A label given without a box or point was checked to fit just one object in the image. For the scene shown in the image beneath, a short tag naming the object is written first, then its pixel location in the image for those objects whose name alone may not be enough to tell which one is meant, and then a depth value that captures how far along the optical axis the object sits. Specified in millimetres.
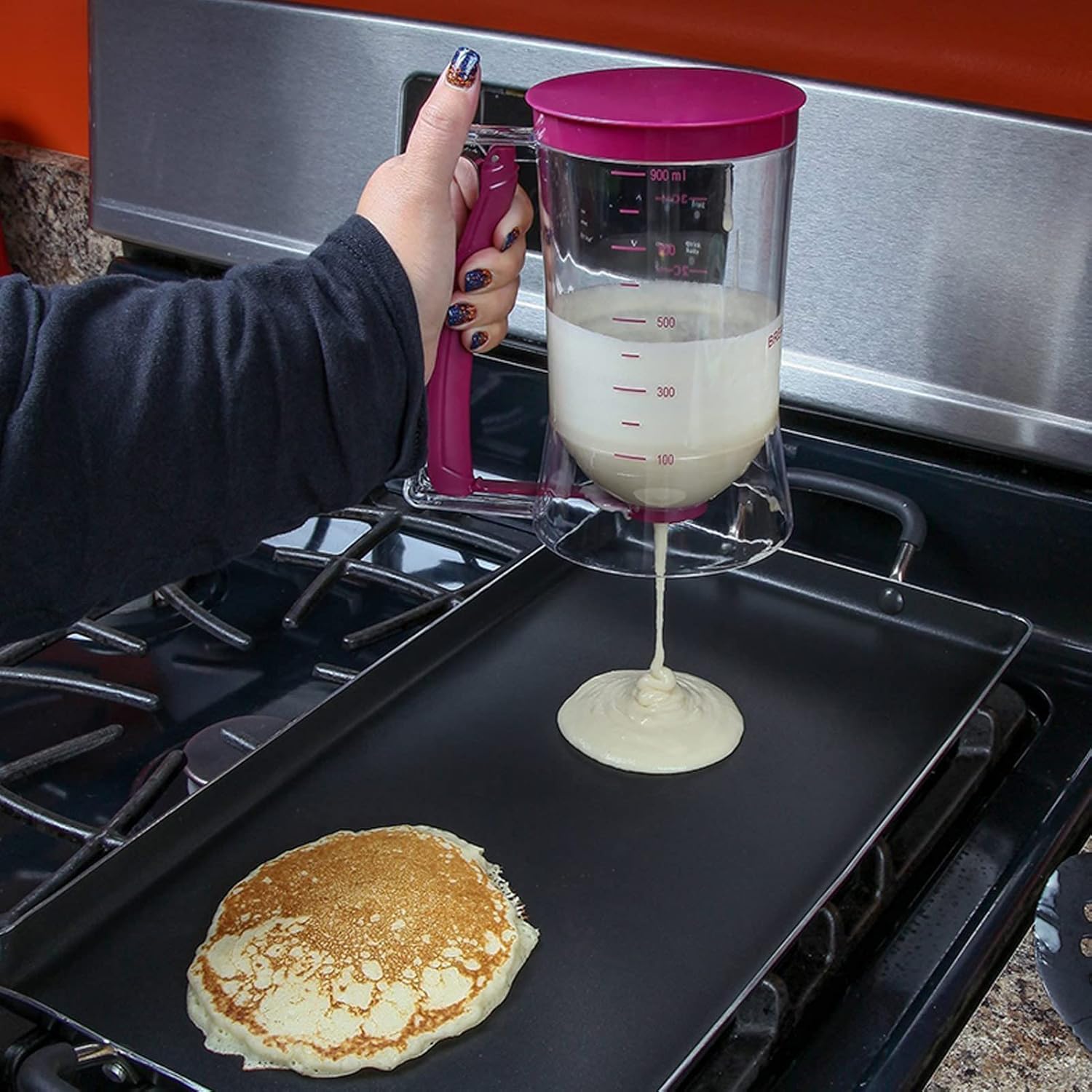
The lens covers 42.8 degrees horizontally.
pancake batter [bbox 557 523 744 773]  796
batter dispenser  612
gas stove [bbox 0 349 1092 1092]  620
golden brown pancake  629
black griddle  640
